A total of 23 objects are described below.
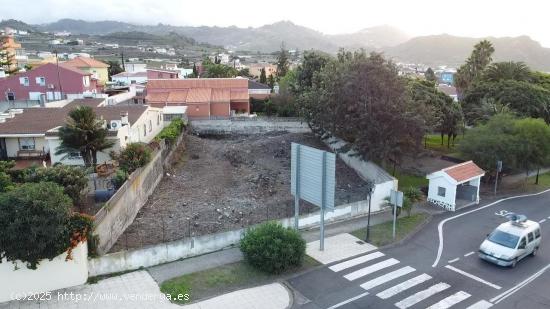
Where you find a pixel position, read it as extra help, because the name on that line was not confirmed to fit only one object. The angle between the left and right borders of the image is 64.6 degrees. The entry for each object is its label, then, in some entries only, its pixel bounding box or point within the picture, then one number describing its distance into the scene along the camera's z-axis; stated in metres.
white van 17.86
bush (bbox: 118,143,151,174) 24.58
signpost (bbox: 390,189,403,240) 20.47
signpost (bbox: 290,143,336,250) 17.36
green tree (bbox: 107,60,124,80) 88.12
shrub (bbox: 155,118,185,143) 34.52
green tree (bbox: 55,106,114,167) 24.87
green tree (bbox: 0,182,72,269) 14.22
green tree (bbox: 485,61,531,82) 49.38
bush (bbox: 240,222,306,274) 16.83
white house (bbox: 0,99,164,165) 27.97
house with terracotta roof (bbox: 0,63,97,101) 49.69
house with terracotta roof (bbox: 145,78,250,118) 50.44
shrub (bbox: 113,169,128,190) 22.62
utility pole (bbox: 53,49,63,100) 50.44
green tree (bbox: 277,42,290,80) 87.88
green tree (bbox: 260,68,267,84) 80.19
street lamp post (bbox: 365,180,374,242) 20.25
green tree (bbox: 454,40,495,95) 58.00
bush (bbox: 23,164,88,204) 20.17
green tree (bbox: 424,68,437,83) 101.69
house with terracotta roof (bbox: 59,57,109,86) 66.88
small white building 25.27
